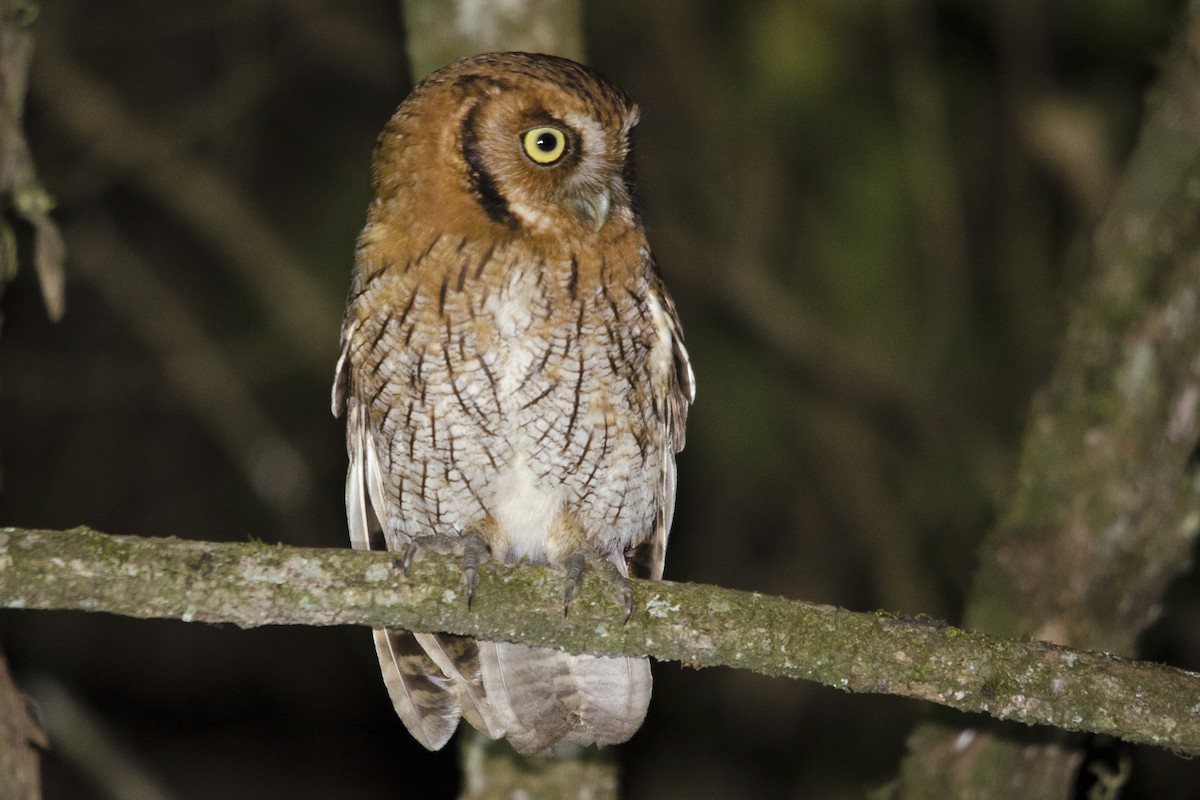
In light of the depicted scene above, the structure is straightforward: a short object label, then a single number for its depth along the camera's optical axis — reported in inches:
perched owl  207.1
